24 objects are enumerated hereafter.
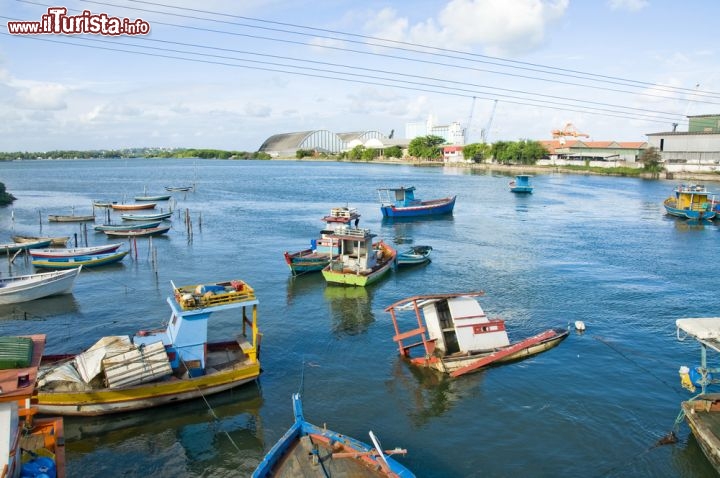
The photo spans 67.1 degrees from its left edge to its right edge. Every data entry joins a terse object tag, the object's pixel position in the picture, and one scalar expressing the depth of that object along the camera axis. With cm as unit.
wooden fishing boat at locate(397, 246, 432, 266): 4000
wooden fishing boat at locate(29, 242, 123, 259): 3859
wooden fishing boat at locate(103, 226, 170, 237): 5219
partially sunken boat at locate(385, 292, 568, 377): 2152
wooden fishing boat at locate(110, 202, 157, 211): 7025
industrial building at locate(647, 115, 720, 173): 11656
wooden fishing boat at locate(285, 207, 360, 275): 3659
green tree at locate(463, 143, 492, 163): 17675
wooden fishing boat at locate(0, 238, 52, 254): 4222
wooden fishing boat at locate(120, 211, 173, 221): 6012
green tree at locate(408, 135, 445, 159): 19550
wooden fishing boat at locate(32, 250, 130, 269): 3850
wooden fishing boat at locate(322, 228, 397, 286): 3372
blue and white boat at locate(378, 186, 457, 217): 6625
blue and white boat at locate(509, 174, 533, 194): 9431
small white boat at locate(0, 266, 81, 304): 3006
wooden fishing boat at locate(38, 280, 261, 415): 1745
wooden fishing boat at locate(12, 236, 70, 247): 4375
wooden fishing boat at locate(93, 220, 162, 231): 5334
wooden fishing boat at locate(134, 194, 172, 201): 7931
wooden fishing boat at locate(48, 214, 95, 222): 6066
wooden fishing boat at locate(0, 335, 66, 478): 1091
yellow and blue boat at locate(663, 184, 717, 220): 6338
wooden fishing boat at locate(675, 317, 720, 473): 1504
